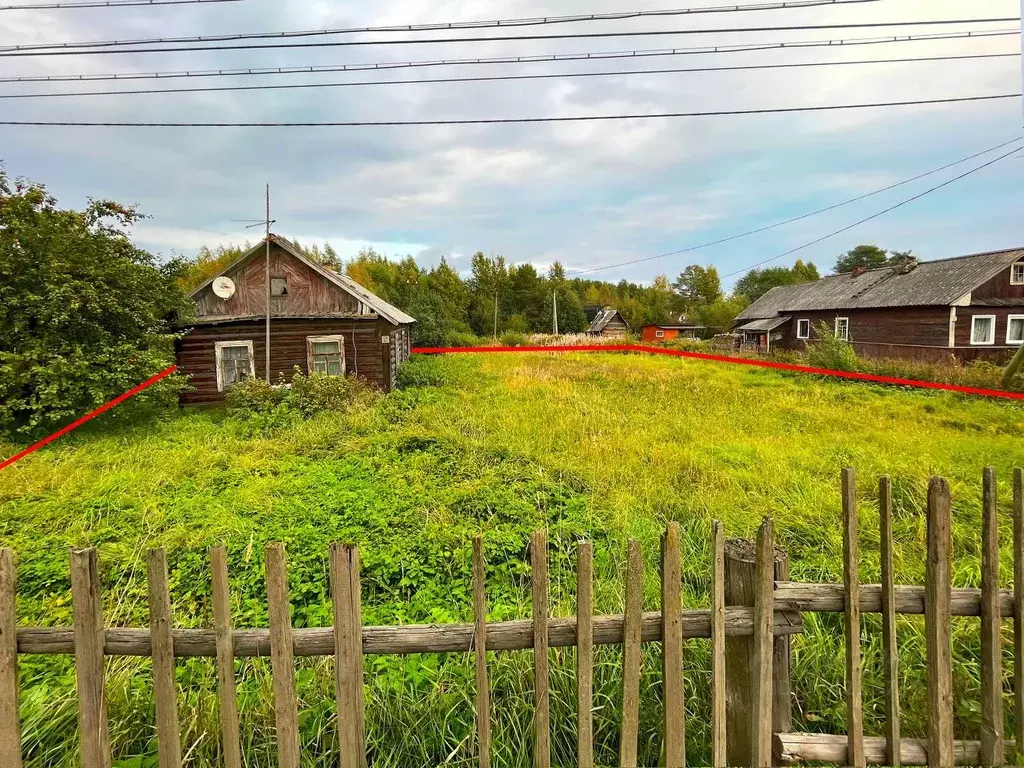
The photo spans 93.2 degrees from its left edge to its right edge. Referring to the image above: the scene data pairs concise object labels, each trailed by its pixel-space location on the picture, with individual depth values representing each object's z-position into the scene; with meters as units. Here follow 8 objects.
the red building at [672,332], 51.12
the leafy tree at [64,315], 9.74
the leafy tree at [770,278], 64.56
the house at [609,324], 54.89
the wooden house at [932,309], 17.48
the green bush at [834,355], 16.05
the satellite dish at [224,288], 13.57
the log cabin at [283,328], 13.84
